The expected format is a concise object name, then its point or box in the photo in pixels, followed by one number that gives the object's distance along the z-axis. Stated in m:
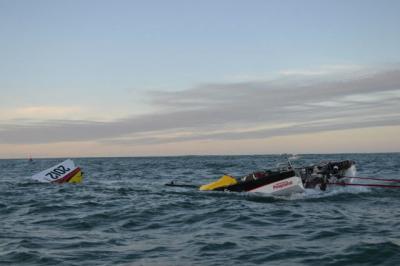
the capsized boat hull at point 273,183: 21.16
